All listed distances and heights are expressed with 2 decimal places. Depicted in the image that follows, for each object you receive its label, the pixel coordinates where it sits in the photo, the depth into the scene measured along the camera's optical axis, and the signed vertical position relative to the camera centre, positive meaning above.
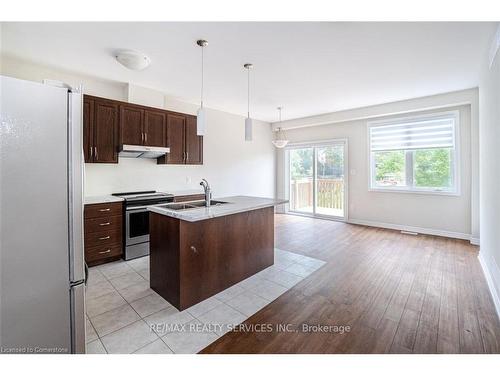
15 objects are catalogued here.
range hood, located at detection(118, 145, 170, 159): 3.54 +0.54
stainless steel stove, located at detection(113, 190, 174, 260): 3.42 -0.56
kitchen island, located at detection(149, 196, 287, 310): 2.23 -0.66
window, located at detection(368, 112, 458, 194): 4.53 +0.66
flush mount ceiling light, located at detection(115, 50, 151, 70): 2.73 +1.49
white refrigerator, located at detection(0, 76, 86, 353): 1.07 -0.16
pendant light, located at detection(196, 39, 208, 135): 2.54 +0.73
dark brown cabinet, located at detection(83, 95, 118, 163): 3.25 +0.79
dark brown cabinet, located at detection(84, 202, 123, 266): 3.11 -0.64
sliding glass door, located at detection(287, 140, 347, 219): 6.05 +0.18
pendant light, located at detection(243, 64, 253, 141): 3.03 +0.75
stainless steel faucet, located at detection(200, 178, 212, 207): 2.78 -0.11
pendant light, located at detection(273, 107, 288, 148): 6.96 +1.54
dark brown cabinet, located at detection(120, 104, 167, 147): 3.59 +0.95
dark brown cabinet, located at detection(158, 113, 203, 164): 4.19 +0.83
